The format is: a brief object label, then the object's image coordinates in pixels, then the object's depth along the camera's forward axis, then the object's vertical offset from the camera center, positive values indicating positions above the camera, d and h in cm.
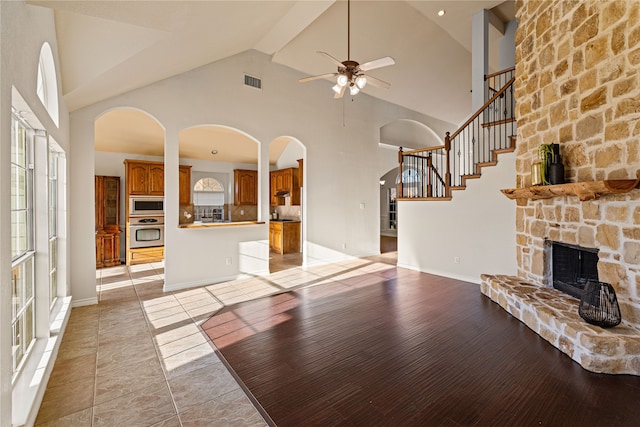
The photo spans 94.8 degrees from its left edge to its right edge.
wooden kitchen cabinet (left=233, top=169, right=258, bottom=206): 890 +72
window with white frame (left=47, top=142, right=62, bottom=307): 333 -6
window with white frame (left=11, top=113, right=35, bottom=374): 214 -26
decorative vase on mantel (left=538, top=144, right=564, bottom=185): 330 +51
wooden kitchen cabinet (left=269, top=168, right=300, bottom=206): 849 +72
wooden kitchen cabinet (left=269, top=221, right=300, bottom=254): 835 -77
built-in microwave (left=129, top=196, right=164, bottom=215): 693 +12
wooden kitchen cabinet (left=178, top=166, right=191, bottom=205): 763 +68
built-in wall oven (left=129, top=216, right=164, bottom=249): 691 -52
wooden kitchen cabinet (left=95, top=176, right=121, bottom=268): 665 -25
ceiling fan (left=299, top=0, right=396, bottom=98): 362 +176
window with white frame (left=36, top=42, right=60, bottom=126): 264 +123
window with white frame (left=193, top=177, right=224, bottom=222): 854 +29
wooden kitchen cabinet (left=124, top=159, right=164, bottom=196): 693 +78
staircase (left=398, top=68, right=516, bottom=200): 503 +141
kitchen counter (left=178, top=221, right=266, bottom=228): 494 -26
